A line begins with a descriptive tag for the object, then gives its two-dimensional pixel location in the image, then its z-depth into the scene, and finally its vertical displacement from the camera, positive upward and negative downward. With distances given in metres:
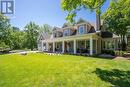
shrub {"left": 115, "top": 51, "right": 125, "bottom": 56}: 9.50 -1.12
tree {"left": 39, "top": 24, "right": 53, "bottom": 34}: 36.53 +10.13
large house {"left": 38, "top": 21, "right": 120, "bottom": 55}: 11.38 +1.23
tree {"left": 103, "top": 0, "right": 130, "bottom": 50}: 9.29 +3.12
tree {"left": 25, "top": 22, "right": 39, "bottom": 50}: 25.07 +4.55
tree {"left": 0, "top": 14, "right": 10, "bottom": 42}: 18.41 +5.33
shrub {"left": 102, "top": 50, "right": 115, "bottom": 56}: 10.34 -1.08
